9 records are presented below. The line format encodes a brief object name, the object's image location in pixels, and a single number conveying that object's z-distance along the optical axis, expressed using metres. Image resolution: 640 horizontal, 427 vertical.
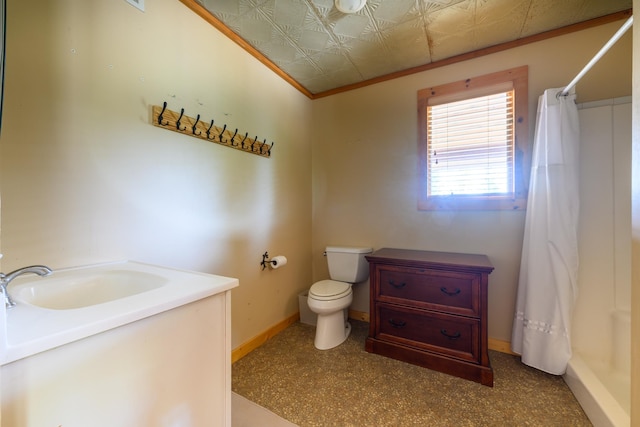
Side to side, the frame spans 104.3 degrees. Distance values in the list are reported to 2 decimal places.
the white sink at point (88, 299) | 0.54
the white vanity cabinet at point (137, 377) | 0.53
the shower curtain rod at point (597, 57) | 1.06
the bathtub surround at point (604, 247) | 1.51
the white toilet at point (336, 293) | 1.92
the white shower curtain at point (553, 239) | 1.57
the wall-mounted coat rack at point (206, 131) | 1.39
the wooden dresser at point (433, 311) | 1.60
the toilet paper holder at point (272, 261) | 2.08
